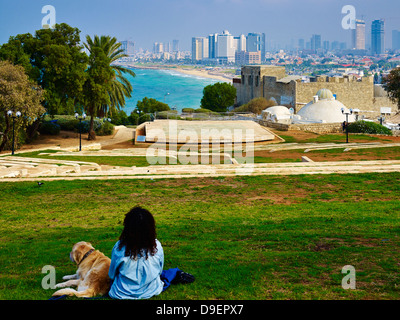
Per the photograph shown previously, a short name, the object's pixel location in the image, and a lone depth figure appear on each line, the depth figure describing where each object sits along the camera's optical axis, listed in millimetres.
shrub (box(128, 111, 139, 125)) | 58544
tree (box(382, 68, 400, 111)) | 38938
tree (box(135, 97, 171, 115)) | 64312
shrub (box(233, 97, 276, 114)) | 69625
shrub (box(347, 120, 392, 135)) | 41781
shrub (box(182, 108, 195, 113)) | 62531
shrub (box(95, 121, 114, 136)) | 43094
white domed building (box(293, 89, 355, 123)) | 48031
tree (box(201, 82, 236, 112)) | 84312
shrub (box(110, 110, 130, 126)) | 58219
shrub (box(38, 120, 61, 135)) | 40466
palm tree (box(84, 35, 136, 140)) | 49594
